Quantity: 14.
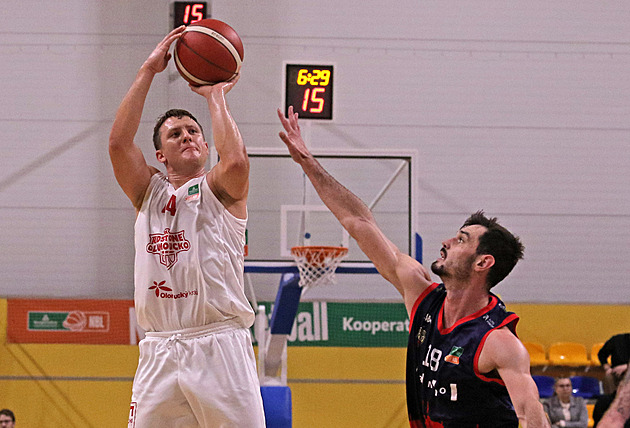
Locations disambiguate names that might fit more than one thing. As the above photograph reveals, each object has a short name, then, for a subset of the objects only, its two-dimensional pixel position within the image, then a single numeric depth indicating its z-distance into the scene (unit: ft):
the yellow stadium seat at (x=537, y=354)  68.69
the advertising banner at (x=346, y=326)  71.10
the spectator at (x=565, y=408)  62.90
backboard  71.15
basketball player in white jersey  22.41
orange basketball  25.80
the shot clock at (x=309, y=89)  52.42
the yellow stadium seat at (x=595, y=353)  69.05
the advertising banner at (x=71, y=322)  70.49
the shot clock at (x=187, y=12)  57.16
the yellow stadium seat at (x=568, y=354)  68.74
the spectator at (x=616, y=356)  39.27
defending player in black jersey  21.81
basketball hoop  47.91
